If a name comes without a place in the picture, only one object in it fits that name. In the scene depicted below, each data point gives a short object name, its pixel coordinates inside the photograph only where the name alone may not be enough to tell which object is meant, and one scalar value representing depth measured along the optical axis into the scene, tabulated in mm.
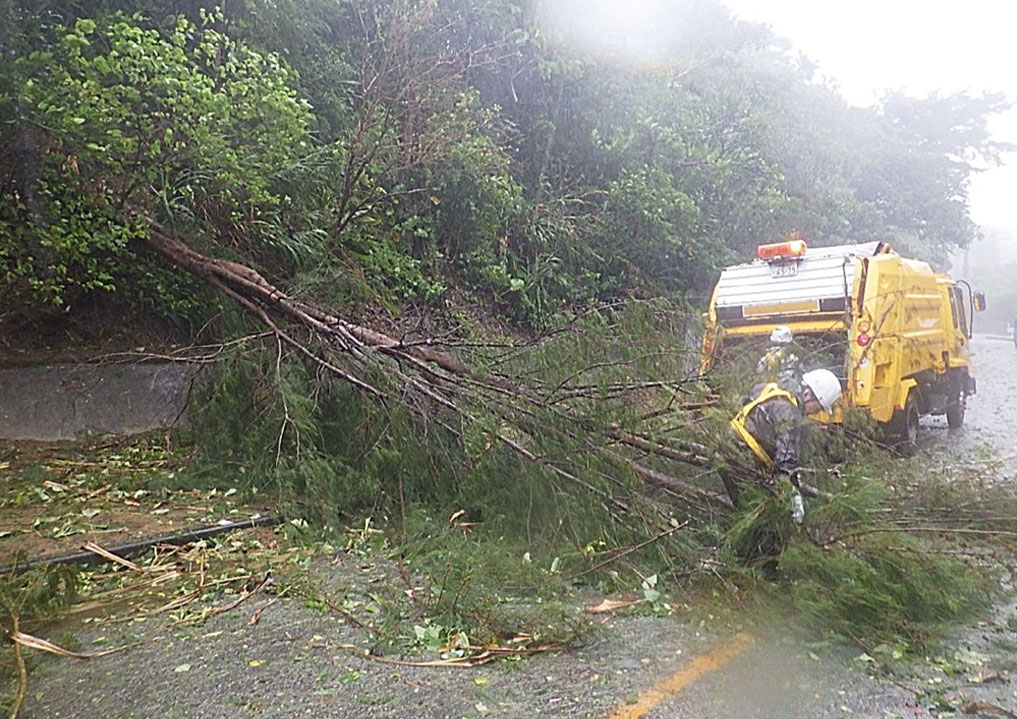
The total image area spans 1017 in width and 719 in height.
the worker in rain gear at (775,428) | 4297
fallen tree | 4668
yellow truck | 7785
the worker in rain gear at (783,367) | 4832
